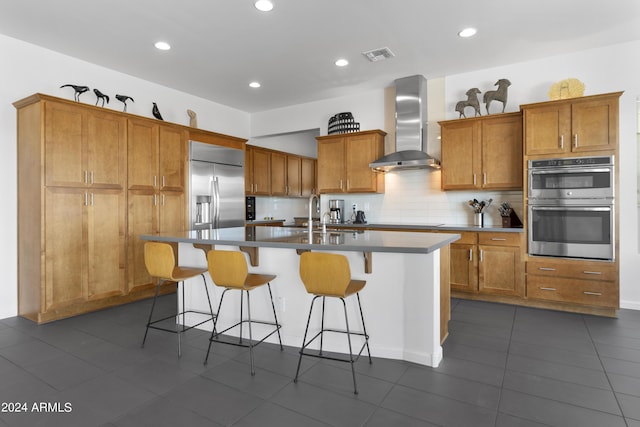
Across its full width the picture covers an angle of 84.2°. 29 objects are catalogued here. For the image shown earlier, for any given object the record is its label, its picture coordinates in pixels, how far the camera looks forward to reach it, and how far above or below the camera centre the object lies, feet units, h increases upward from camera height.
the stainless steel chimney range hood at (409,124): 15.78 +4.03
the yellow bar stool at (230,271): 8.21 -1.38
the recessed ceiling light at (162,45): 12.49 +5.97
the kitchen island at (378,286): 8.21 -1.86
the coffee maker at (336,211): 18.65 +0.04
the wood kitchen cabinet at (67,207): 11.43 +0.20
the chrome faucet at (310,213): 10.06 -0.05
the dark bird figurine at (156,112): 15.67 +4.46
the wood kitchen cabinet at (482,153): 13.93 +2.40
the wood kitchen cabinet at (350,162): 17.15 +2.51
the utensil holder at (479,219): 14.90 -0.34
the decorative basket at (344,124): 17.90 +4.49
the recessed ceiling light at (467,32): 11.74 +6.01
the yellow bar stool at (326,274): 7.29 -1.32
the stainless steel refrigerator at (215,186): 16.25 +1.26
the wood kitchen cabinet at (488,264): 13.32 -2.07
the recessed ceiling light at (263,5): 10.00 +5.94
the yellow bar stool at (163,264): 9.17 -1.36
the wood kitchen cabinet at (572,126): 11.93 +2.99
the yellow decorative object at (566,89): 12.92 +4.49
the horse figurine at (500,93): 14.21 +4.79
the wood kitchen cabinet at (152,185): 13.93 +1.14
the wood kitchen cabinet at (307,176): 25.36 +2.63
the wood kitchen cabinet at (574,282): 11.96 -2.50
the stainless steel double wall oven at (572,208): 11.97 +0.10
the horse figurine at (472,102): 14.83 +4.61
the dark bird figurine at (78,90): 12.77 +4.49
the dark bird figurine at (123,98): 14.19 +4.61
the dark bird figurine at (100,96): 13.25 +4.47
